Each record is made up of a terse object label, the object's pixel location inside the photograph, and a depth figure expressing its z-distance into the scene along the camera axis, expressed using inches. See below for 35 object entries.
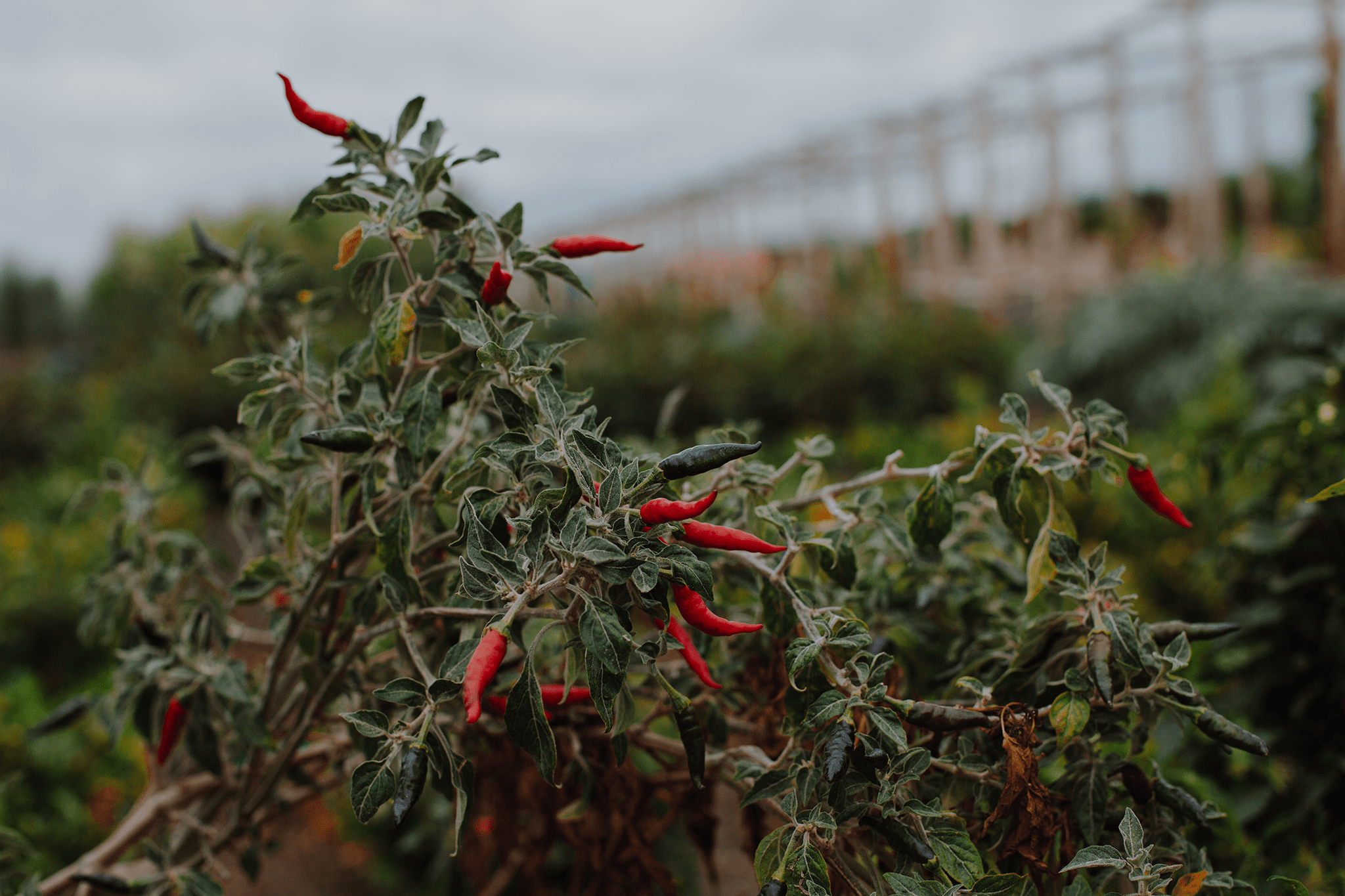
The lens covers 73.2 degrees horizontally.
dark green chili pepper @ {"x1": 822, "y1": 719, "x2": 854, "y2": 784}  30.7
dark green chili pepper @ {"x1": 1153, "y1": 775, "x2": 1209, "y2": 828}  35.1
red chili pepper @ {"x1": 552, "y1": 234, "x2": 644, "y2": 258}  38.8
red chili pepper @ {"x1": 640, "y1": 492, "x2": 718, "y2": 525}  29.3
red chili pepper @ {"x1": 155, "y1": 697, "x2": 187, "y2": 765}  44.4
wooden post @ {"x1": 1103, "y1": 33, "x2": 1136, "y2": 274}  288.5
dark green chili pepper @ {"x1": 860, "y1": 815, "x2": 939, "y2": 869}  31.4
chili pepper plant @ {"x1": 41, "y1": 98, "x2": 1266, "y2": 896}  31.4
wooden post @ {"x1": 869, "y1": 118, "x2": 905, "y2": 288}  415.2
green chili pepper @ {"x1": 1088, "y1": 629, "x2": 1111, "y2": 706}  32.8
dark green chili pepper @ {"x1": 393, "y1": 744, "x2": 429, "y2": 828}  28.4
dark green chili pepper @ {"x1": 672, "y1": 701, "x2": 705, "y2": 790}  33.7
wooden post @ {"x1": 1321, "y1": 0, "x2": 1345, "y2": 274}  258.4
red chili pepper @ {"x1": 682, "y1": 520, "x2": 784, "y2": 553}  31.2
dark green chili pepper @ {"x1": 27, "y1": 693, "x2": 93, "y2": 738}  51.1
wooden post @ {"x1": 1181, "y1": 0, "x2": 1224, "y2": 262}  266.7
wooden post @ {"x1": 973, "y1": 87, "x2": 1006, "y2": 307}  353.4
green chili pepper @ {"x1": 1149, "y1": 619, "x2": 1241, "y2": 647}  35.8
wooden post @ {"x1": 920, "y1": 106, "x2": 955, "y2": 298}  387.4
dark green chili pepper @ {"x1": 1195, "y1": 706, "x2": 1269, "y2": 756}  32.1
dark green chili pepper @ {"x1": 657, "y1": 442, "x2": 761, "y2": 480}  29.8
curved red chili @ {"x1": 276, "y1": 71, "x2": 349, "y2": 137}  38.2
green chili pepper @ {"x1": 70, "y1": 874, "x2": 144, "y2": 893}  42.1
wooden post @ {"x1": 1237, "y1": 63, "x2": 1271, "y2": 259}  366.9
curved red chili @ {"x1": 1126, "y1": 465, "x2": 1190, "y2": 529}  37.3
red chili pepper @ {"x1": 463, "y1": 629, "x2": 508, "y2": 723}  26.4
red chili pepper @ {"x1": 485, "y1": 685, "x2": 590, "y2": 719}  36.9
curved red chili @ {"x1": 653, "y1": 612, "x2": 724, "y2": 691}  32.8
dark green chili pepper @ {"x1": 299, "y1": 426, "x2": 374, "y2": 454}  32.6
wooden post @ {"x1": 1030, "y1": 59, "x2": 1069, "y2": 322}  311.9
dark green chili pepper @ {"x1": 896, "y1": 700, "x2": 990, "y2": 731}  32.9
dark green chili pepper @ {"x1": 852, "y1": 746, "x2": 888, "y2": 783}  32.0
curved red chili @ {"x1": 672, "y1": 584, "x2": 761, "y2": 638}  30.8
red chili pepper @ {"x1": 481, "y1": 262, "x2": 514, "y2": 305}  35.5
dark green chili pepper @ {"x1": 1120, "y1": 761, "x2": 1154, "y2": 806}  34.8
